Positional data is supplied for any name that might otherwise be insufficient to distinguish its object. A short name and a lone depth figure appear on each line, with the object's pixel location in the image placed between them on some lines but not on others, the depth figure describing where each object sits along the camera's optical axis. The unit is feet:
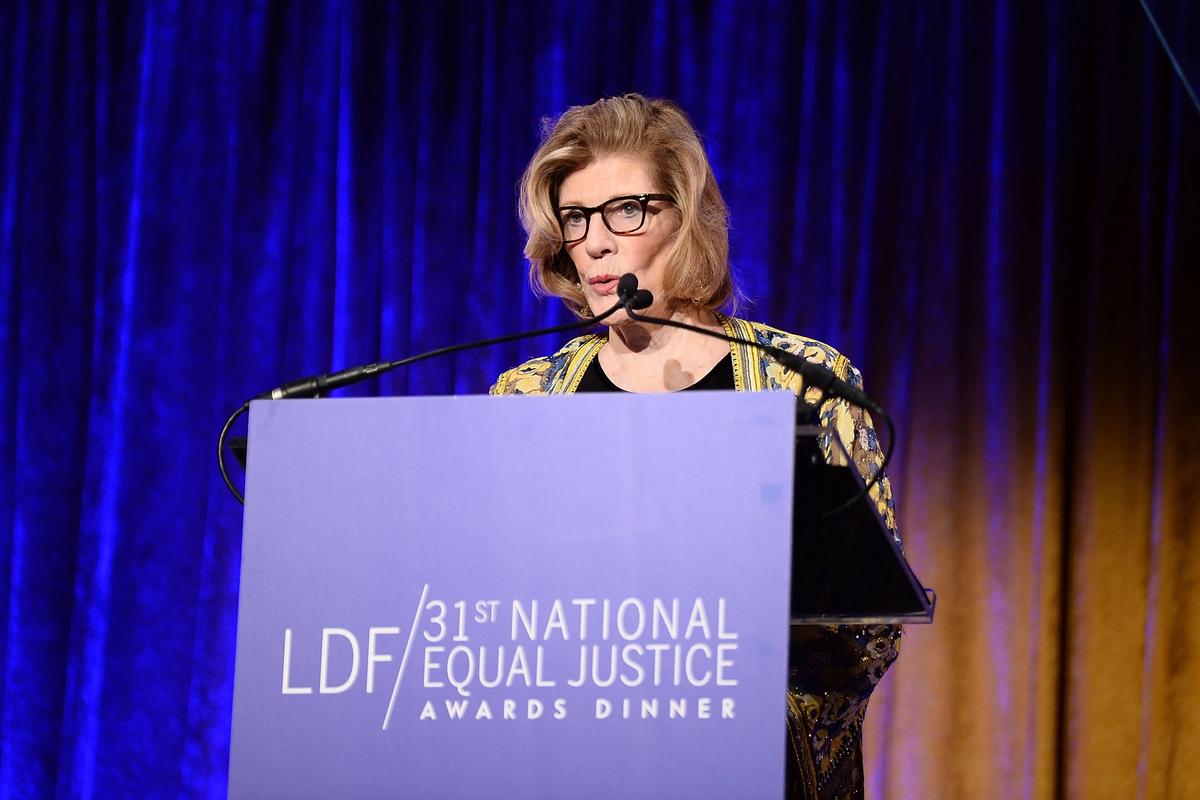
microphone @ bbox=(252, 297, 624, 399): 19.63
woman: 21.14
